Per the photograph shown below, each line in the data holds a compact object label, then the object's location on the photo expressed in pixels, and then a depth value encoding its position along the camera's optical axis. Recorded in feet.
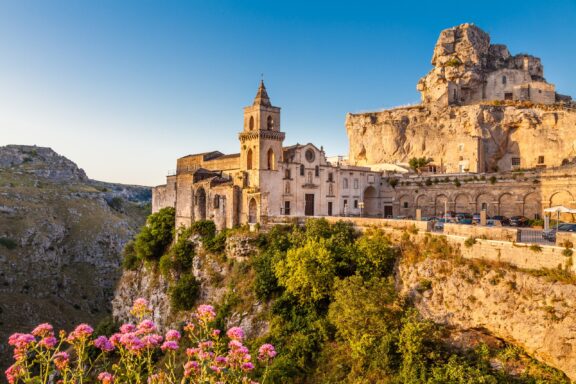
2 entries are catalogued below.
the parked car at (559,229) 67.10
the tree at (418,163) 177.88
